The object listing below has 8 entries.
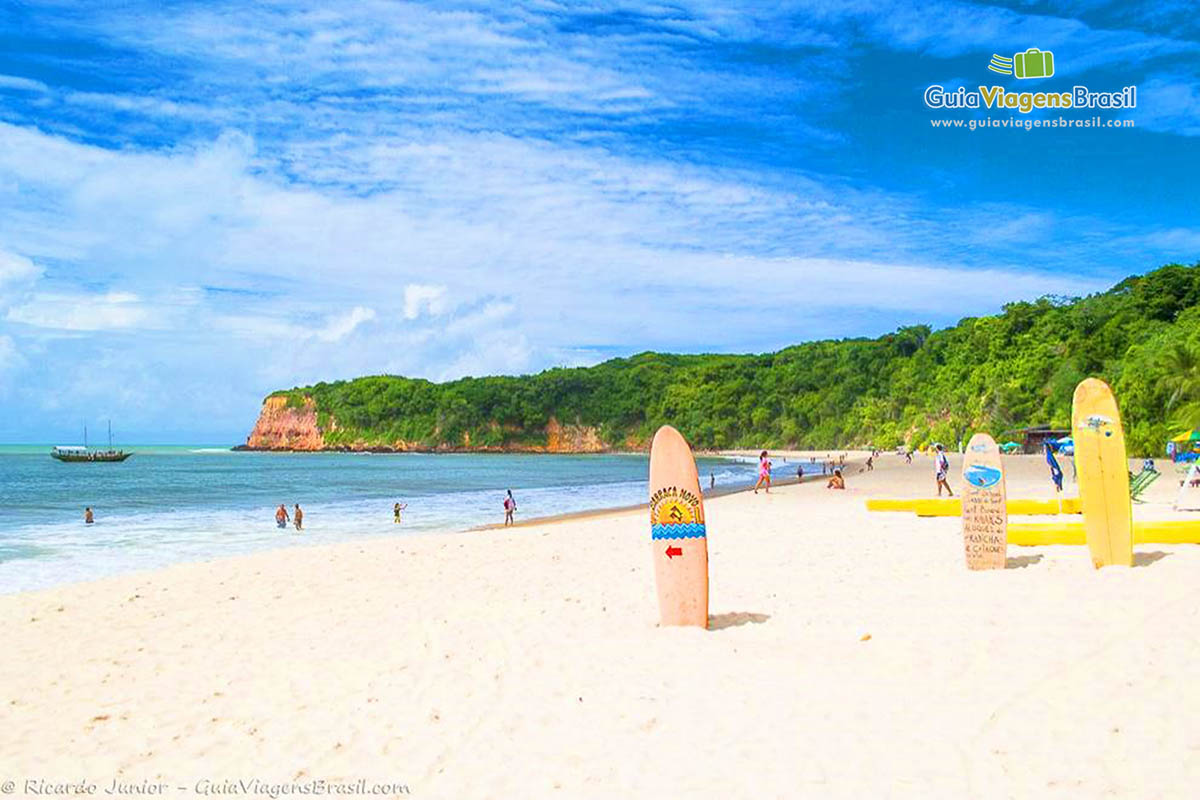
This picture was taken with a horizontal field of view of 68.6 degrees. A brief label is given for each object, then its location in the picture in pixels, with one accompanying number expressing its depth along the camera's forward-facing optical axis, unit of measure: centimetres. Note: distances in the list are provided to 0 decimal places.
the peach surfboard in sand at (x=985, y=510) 944
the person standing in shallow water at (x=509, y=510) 2275
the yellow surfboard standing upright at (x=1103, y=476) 884
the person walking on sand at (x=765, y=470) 2783
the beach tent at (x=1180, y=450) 3415
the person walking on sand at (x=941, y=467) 2102
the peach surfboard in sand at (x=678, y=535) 713
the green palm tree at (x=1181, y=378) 3847
